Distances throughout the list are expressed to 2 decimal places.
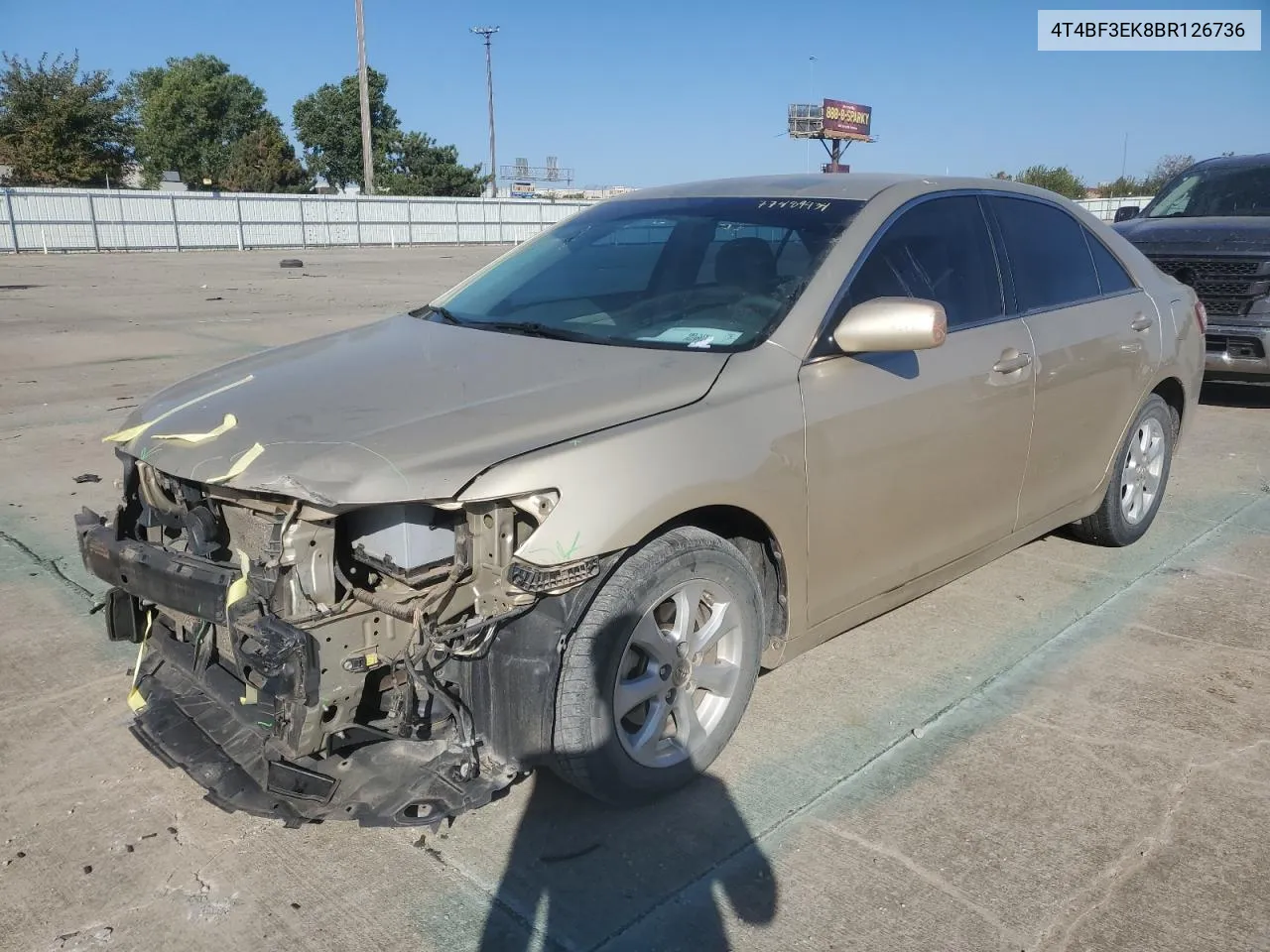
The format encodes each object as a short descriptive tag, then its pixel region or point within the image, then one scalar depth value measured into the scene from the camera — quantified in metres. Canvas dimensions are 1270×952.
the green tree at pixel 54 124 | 45.59
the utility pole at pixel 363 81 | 37.53
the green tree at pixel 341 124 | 71.94
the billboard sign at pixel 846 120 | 67.97
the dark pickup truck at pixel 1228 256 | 7.97
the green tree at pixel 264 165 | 62.25
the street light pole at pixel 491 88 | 66.38
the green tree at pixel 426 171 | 67.19
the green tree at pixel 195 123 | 71.12
